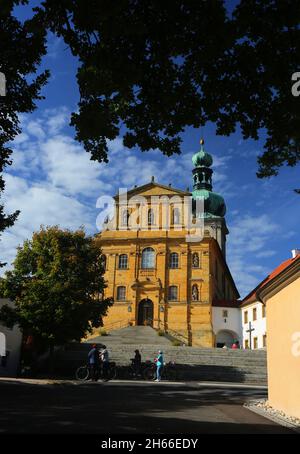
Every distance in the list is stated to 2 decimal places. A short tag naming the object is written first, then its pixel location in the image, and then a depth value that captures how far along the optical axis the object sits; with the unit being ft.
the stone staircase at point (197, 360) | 81.30
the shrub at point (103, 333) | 136.77
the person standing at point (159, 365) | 69.01
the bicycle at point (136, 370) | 72.02
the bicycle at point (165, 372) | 72.84
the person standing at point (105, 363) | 62.85
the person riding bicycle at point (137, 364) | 72.23
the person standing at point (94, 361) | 60.49
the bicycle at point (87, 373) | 62.95
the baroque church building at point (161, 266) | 154.92
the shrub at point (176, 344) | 118.83
